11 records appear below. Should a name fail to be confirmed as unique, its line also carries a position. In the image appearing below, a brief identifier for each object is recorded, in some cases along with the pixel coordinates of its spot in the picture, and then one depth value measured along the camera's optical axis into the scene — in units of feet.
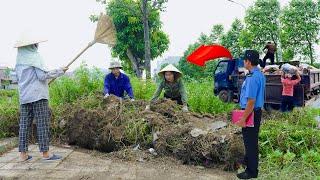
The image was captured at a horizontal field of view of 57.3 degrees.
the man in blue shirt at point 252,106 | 10.14
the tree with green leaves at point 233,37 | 71.75
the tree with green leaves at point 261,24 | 56.57
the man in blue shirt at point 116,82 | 17.78
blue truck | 21.51
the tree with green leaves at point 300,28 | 56.80
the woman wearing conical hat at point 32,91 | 12.84
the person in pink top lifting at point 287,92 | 20.97
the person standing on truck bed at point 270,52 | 25.79
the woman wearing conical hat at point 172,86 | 16.77
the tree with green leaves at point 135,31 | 51.29
